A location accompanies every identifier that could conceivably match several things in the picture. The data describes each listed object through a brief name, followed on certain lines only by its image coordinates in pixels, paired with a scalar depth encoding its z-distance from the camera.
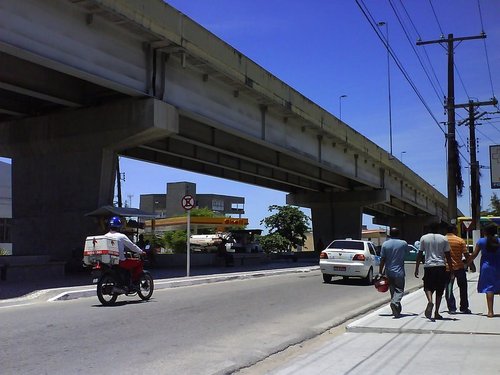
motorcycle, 12.19
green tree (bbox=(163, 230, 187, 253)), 55.62
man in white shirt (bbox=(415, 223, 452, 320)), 9.91
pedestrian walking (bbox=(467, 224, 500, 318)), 9.77
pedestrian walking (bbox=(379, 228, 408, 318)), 10.41
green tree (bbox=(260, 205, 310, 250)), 63.56
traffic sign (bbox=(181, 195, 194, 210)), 20.81
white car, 19.48
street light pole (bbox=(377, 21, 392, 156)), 15.56
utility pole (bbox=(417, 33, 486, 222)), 23.75
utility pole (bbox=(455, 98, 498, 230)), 30.69
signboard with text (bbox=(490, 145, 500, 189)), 24.50
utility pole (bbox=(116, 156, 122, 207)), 35.47
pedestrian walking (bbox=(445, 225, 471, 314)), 10.77
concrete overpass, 16.61
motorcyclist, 12.18
